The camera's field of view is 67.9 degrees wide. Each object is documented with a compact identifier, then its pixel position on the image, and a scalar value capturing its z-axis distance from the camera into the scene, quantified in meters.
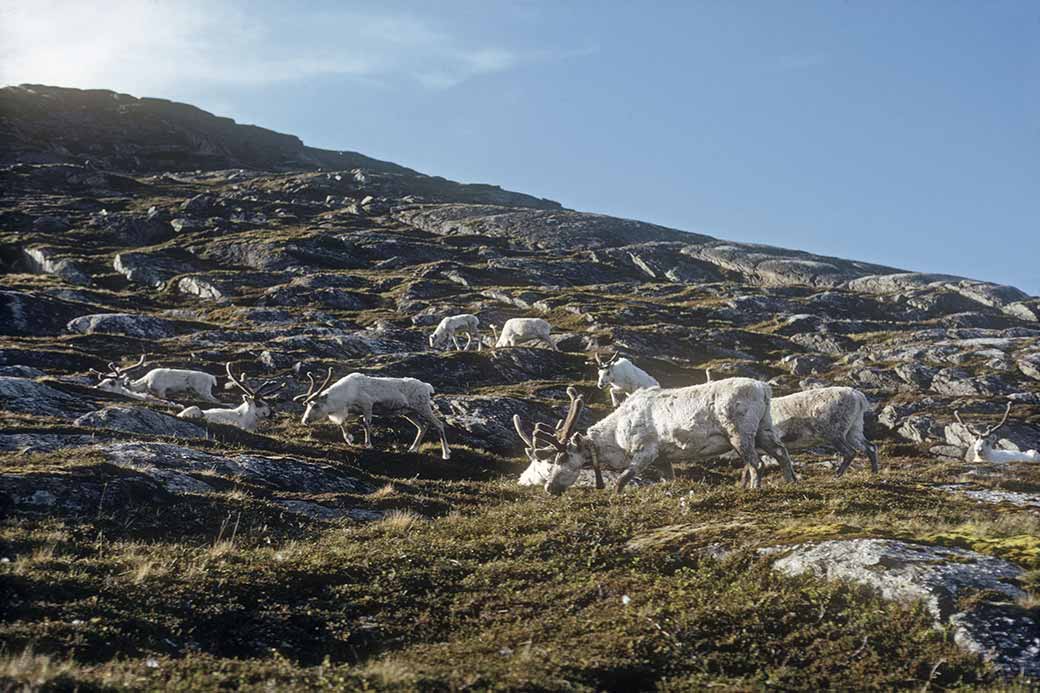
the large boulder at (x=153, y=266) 75.19
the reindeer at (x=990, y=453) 32.84
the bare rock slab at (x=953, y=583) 7.89
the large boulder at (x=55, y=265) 73.31
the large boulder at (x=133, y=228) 92.81
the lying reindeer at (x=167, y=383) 34.94
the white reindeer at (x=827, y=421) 23.00
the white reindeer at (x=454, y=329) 52.34
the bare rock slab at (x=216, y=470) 15.42
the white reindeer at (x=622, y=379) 38.47
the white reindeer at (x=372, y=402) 27.53
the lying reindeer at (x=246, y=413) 28.28
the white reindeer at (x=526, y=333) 51.19
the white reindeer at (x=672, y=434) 17.86
